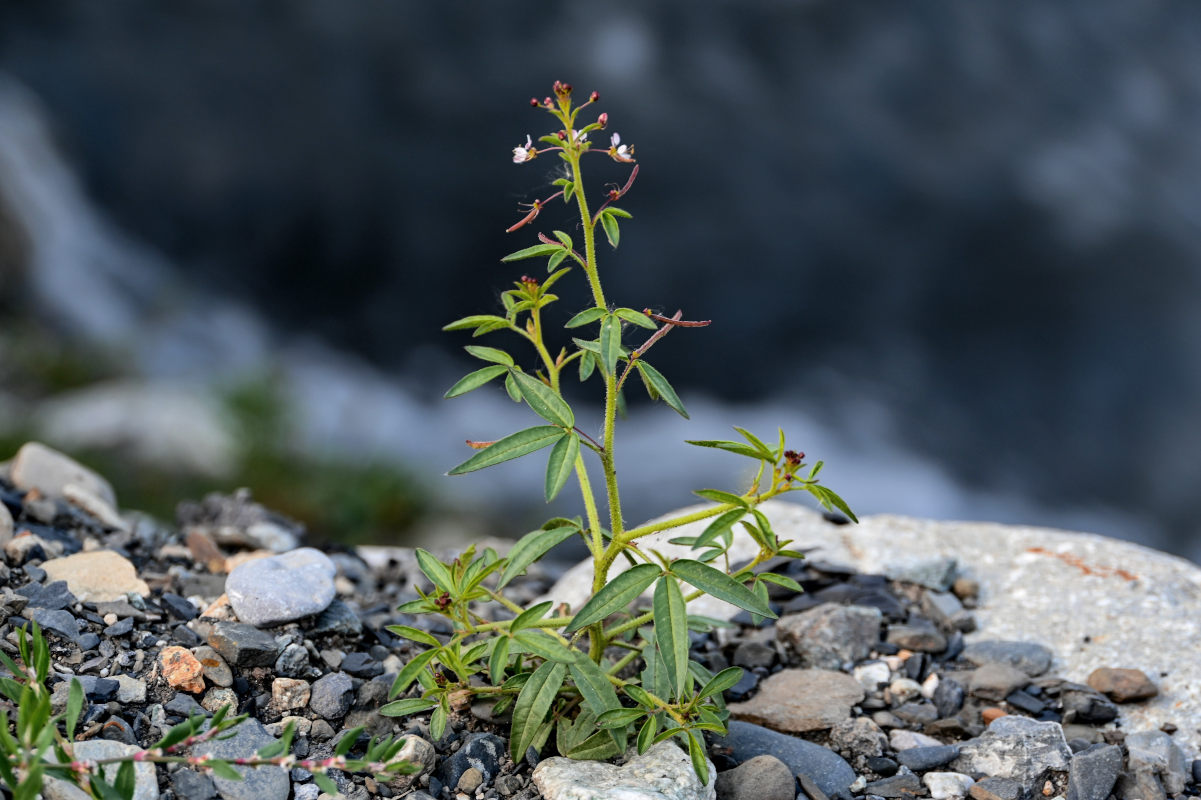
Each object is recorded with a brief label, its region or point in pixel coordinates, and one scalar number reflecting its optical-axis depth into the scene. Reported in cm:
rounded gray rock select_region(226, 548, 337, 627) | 176
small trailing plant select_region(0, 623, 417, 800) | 159
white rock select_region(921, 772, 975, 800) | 175
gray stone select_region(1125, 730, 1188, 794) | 176
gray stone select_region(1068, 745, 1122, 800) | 174
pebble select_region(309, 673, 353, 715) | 173
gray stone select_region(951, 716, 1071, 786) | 175
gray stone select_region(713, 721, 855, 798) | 175
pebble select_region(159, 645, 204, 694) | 172
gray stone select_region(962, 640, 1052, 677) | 187
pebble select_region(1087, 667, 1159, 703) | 183
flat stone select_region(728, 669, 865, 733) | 179
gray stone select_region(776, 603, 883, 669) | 186
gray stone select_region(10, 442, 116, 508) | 196
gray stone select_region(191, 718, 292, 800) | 167
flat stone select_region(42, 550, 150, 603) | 179
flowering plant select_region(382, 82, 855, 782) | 166
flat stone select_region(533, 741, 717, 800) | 168
